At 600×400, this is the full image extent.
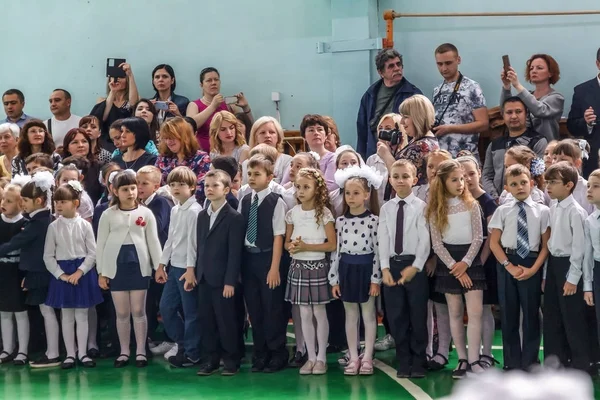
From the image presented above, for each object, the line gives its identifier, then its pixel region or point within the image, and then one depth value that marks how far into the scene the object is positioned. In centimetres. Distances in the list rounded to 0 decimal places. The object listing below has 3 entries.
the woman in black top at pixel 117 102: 905
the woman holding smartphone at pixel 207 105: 862
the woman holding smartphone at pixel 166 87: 919
